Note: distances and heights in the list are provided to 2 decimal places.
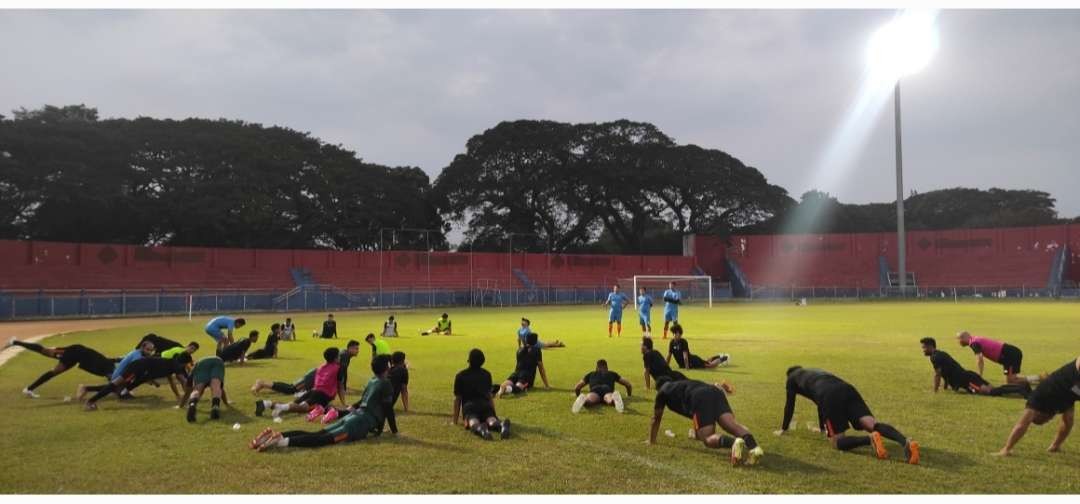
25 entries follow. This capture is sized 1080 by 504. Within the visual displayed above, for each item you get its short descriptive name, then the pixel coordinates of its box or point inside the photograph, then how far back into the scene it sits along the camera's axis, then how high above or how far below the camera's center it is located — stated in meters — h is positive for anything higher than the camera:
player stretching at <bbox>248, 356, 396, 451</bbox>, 8.48 -1.87
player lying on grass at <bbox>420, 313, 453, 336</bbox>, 27.24 -1.86
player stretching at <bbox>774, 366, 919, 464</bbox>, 7.77 -1.65
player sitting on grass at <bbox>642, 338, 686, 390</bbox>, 11.36 -1.41
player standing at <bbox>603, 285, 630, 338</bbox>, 24.92 -0.96
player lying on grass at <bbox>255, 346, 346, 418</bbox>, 10.78 -1.79
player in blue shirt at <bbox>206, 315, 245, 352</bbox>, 18.23 -1.22
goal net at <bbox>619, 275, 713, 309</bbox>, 67.56 -0.79
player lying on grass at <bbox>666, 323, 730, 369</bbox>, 15.30 -1.74
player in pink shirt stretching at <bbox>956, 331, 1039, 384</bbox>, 12.73 -1.43
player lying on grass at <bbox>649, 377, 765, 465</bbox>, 7.60 -1.64
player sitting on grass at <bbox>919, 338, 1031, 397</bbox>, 11.92 -1.75
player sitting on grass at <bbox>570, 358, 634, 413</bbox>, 10.80 -1.81
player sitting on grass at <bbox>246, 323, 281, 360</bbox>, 18.55 -1.82
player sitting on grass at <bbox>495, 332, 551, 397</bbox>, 12.89 -1.62
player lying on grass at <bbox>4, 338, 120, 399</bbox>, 12.73 -1.45
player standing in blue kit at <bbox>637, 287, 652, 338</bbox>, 23.39 -0.97
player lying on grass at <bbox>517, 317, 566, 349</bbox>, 15.14 -1.16
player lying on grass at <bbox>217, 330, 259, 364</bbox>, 16.73 -1.64
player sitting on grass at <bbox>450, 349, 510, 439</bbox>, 9.62 -1.61
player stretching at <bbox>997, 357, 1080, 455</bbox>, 7.86 -1.47
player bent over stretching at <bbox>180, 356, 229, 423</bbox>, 10.74 -1.56
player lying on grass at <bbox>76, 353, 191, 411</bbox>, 11.57 -1.59
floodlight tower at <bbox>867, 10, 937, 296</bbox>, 47.69 +17.08
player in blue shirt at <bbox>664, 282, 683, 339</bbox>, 22.50 -0.83
